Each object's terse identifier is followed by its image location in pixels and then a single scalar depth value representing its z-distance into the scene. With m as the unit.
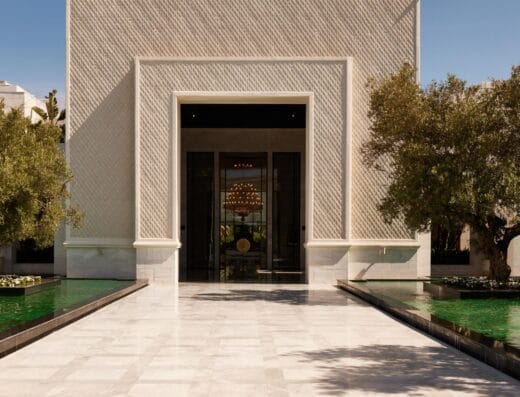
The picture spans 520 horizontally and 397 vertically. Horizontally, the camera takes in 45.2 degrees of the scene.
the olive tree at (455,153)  12.82
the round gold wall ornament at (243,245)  24.22
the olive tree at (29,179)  13.36
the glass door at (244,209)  24.23
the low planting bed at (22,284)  13.82
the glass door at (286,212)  23.95
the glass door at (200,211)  24.08
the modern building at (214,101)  17.92
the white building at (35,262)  19.64
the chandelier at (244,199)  24.28
